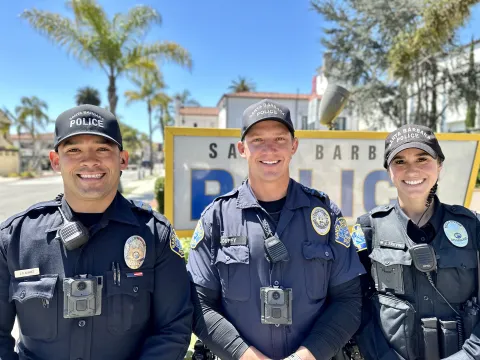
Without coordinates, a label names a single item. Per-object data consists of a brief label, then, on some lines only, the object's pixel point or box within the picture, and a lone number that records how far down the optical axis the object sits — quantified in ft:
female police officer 5.16
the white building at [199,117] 153.28
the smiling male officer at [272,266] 5.16
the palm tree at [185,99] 167.30
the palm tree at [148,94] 46.70
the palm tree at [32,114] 139.54
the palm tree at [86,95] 103.91
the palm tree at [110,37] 38.27
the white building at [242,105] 102.27
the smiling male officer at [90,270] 4.69
